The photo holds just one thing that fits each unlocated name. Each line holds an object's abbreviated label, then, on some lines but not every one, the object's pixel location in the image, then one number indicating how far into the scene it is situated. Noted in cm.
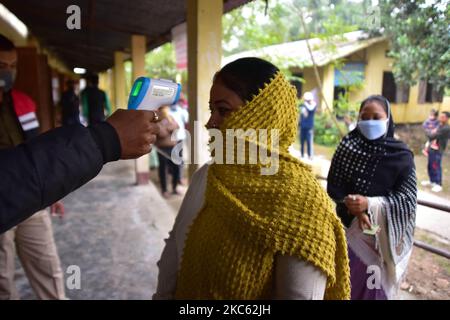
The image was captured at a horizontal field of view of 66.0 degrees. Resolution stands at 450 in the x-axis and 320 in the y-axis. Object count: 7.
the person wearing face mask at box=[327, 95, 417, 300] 149
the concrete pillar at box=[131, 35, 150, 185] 381
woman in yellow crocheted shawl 91
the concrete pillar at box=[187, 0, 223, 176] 156
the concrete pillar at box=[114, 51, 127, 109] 463
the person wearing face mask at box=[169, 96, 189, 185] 478
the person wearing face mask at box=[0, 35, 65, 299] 200
